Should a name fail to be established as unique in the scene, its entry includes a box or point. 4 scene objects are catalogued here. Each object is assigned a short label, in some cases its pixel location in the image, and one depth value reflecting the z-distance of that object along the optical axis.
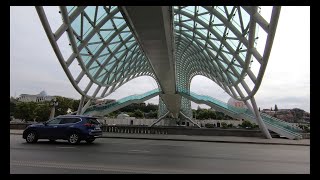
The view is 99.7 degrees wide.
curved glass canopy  9.50
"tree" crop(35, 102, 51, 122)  35.39
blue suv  7.86
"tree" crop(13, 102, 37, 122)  36.31
